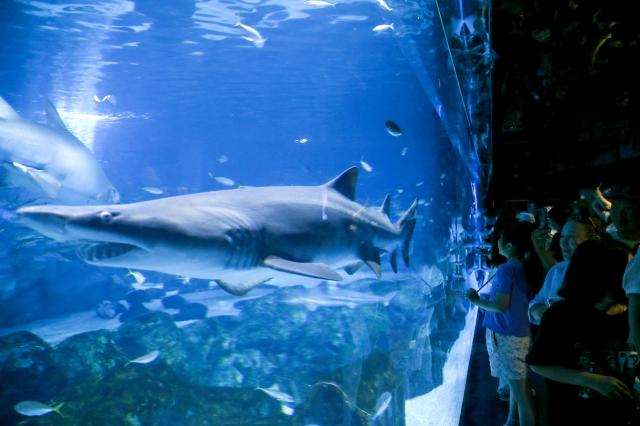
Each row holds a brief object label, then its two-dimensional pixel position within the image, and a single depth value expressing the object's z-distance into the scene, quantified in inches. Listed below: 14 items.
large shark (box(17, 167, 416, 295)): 96.3
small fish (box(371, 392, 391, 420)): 142.5
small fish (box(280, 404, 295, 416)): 173.5
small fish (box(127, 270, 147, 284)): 346.3
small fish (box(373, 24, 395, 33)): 275.0
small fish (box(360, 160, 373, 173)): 296.3
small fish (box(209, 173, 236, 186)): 393.3
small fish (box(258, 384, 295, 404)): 171.6
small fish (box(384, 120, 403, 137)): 235.9
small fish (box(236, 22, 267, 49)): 318.3
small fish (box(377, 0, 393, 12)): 237.2
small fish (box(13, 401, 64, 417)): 164.9
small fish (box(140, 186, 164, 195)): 400.0
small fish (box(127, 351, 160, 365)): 191.9
